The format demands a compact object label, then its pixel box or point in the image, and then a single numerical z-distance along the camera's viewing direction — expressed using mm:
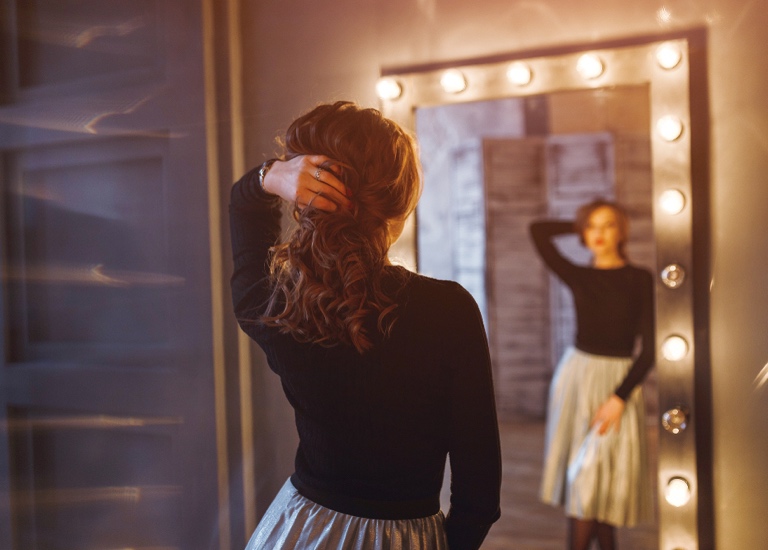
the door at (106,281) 1476
